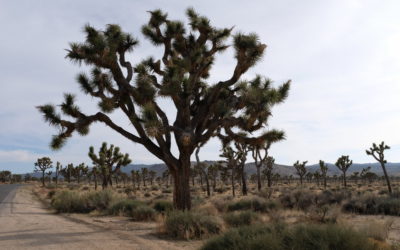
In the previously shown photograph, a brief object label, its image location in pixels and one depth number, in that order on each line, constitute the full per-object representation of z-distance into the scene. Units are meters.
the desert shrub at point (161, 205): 14.65
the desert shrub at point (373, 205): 13.91
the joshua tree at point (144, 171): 57.81
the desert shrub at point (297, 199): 15.95
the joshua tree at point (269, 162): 32.56
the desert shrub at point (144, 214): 12.45
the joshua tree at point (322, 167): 43.25
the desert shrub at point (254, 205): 15.51
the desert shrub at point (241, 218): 10.00
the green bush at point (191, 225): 8.73
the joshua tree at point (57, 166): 64.88
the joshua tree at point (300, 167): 44.38
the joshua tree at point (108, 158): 28.42
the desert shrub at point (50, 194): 27.28
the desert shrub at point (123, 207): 13.87
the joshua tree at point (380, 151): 27.30
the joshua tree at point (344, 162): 38.66
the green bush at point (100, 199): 16.06
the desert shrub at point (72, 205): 16.22
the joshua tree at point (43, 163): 56.00
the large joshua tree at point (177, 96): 11.53
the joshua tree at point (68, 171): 62.66
